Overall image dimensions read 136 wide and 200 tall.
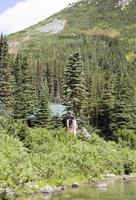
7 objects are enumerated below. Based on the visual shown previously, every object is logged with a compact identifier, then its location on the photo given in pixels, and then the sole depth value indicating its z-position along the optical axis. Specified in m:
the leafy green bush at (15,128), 71.06
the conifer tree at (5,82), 95.17
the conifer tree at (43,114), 90.88
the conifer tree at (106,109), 113.89
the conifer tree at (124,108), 107.44
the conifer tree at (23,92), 97.46
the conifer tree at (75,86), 93.56
